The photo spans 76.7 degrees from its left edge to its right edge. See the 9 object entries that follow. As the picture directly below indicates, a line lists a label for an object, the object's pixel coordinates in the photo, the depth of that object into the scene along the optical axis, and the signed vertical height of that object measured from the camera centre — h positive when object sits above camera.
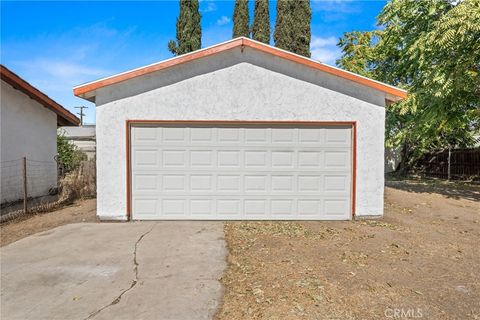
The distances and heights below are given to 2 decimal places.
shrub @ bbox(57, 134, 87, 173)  14.94 -0.18
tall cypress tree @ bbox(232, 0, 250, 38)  23.48 +10.45
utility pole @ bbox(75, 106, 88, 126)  42.59 +5.46
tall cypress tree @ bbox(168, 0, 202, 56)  20.47 +8.38
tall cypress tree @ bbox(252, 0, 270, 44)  22.81 +9.96
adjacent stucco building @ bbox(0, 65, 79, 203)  9.43 +0.55
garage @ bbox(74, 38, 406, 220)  7.22 +0.30
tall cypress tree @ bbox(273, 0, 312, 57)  20.17 +8.49
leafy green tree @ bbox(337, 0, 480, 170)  9.44 +3.45
